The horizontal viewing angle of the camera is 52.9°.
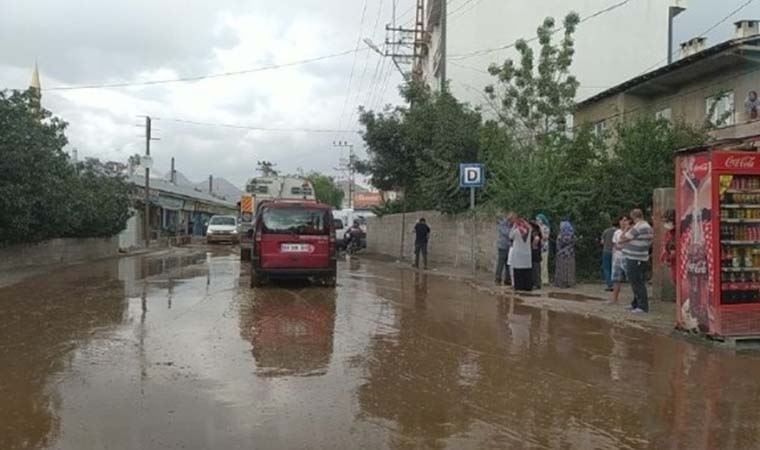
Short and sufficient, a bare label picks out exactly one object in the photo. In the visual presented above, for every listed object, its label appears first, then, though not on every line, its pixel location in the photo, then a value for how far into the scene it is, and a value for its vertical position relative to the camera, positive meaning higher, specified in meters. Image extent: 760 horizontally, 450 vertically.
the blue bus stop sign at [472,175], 19.44 +1.35
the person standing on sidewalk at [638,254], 12.30 -0.40
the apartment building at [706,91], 23.92 +5.16
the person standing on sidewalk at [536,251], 16.72 -0.50
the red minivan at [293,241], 16.61 -0.32
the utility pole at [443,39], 39.34 +9.73
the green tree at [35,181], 20.28 +1.28
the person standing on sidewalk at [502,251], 17.66 -0.54
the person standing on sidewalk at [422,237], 24.39 -0.31
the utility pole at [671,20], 39.97 +11.09
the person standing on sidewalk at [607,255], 16.09 -0.55
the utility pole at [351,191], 85.44 +4.08
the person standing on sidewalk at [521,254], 16.08 -0.55
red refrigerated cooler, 9.79 -0.13
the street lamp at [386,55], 43.31 +10.24
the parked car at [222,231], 47.00 -0.34
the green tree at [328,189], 101.30 +5.26
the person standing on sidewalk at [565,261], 17.25 -0.74
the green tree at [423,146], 24.77 +2.97
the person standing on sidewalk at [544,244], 17.14 -0.35
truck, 30.25 +1.43
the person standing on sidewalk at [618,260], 14.07 -0.58
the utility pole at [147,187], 41.56 +2.11
